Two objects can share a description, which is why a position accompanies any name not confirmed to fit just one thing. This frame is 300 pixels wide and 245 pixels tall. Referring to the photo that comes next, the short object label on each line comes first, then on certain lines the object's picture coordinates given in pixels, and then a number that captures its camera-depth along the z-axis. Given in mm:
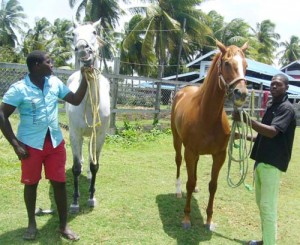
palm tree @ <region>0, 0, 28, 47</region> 38594
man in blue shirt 3031
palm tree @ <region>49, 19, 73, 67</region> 31984
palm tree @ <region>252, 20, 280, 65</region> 42938
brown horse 3297
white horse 3619
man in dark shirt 3121
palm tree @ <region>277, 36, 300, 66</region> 49688
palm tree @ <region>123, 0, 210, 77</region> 22984
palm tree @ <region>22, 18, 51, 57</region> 30359
